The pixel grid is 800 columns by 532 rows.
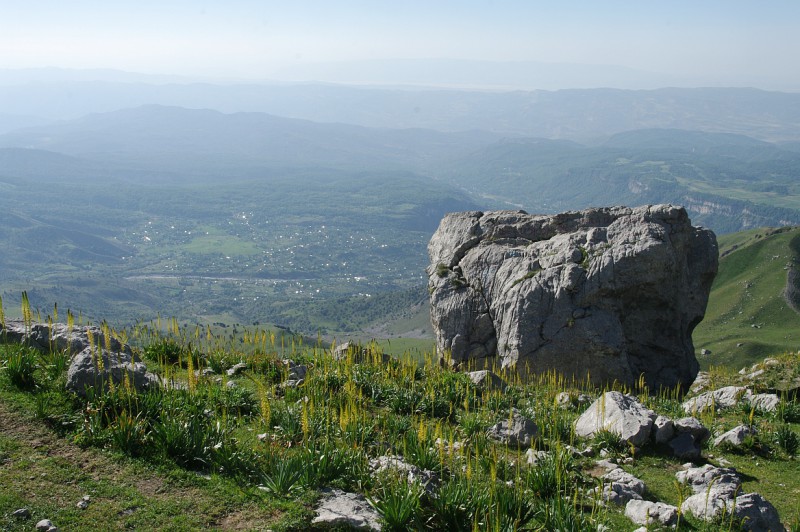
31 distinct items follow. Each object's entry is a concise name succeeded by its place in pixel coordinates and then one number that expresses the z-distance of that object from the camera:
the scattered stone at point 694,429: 15.86
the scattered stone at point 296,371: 18.62
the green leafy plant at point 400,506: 10.41
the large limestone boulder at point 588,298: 28.00
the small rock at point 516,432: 15.45
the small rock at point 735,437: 16.16
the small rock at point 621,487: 12.23
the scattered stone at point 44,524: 9.76
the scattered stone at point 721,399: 20.67
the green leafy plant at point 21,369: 14.35
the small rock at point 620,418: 15.45
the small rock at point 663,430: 15.62
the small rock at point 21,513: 10.02
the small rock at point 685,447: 15.22
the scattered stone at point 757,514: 10.63
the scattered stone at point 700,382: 27.98
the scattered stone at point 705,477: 12.07
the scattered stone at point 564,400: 19.92
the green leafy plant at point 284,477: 11.38
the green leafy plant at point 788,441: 16.14
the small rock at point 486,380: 20.05
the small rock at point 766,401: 20.44
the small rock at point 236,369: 19.03
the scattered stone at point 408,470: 11.77
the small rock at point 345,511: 10.48
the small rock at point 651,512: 10.95
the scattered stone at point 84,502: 10.42
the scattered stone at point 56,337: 16.52
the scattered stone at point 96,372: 13.81
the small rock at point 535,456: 13.42
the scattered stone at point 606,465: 14.24
